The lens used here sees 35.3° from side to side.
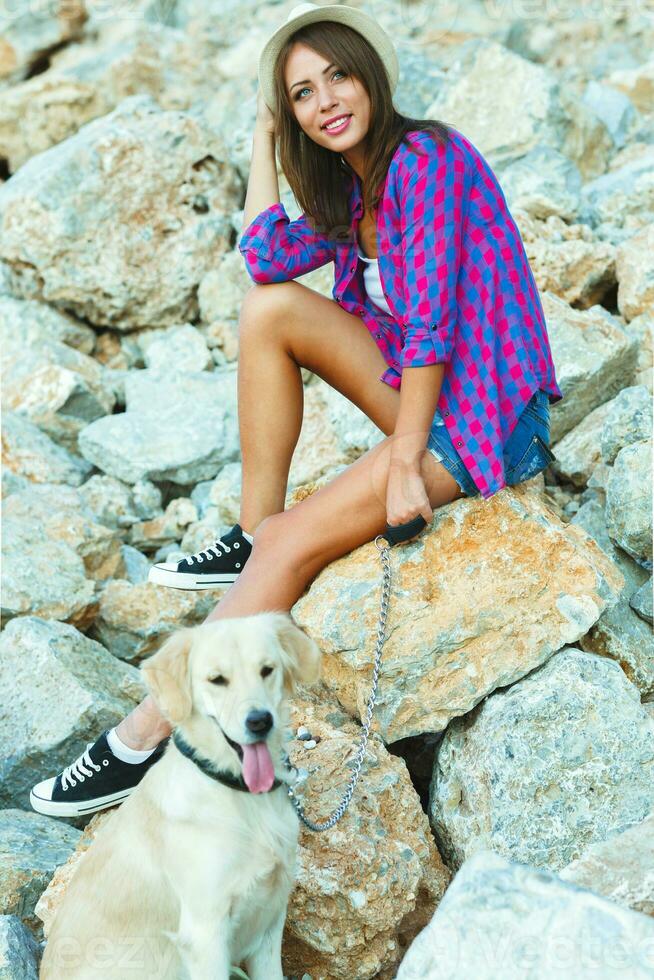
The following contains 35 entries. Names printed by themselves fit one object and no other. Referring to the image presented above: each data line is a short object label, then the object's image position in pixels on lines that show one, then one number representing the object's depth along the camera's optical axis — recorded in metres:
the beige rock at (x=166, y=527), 5.57
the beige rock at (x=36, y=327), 6.62
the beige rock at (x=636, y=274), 5.47
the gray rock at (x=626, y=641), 3.74
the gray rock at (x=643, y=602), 3.93
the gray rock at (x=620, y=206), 6.31
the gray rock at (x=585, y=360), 4.91
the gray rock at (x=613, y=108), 7.95
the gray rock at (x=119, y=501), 5.65
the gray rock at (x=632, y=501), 3.98
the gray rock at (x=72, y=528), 5.09
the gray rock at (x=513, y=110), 6.94
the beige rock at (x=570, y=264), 5.65
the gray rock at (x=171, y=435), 5.88
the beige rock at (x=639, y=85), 9.00
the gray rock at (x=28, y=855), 3.31
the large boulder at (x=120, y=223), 6.84
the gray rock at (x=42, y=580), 4.70
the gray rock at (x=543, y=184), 6.19
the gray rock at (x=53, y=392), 6.31
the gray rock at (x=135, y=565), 5.29
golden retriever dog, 2.61
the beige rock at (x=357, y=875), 3.02
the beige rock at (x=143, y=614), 4.71
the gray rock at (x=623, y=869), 2.25
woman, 3.39
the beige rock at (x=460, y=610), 3.45
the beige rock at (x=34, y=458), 5.86
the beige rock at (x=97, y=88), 8.69
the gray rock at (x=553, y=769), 3.24
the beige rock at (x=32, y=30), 11.16
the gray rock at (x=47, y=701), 4.00
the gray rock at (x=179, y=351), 6.55
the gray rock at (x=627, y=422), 4.31
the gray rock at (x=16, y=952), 2.87
